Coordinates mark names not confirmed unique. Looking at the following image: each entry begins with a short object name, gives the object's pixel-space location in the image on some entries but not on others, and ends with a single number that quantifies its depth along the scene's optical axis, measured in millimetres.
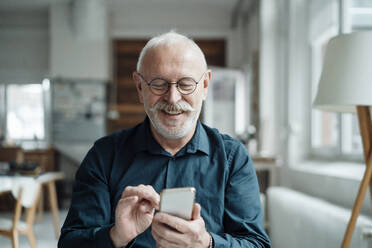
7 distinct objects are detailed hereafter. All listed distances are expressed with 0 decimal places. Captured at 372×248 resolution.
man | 1188
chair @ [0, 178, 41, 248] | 2947
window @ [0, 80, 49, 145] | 7398
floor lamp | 1480
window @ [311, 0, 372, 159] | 2678
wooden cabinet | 6062
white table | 3016
